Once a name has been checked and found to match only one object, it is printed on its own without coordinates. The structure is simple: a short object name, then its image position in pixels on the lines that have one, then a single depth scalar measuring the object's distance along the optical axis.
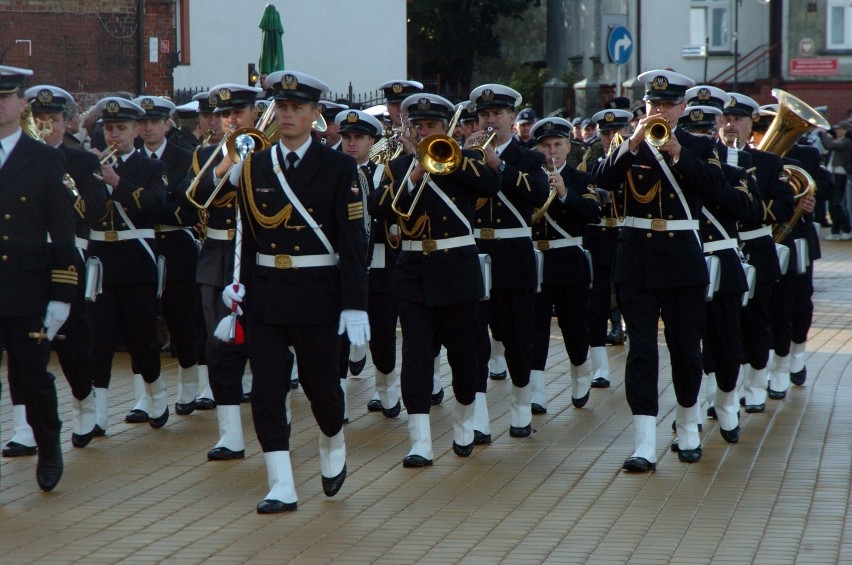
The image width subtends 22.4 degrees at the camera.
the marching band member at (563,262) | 15.30
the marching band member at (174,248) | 14.75
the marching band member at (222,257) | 12.65
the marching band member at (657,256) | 12.17
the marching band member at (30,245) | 10.95
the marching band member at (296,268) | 10.67
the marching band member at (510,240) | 13.26
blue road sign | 28.49
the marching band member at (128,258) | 13.86
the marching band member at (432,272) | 12.27
